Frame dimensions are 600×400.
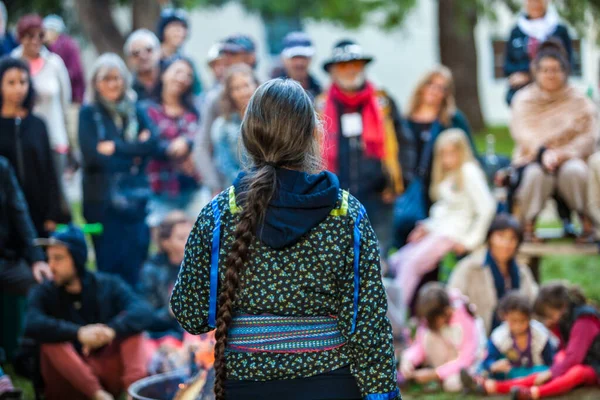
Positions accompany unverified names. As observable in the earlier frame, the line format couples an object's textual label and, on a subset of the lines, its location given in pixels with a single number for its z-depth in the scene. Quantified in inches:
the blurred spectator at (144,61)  510.8
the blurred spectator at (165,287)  381.4
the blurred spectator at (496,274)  429.4
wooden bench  458.4
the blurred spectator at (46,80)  487.3
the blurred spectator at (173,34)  543.8
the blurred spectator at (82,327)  362.3
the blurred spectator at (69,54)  638.4
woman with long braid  188.4
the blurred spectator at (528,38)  514.1
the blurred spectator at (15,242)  402.5
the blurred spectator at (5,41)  508.5
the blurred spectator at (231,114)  445.2
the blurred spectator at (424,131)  495.8
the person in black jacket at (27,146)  430.6
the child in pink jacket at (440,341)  394.8
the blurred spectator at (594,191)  455.3
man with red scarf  460.0
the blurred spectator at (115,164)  464.7
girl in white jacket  472.5
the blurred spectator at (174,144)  485.9
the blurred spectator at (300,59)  498.1
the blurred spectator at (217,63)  515.1
